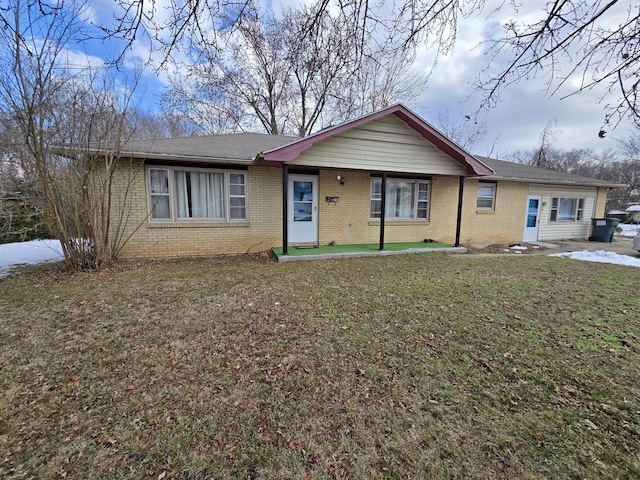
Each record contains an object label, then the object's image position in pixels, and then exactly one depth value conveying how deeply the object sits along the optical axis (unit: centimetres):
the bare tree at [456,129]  2278
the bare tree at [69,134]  558
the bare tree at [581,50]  301
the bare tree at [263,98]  1507
